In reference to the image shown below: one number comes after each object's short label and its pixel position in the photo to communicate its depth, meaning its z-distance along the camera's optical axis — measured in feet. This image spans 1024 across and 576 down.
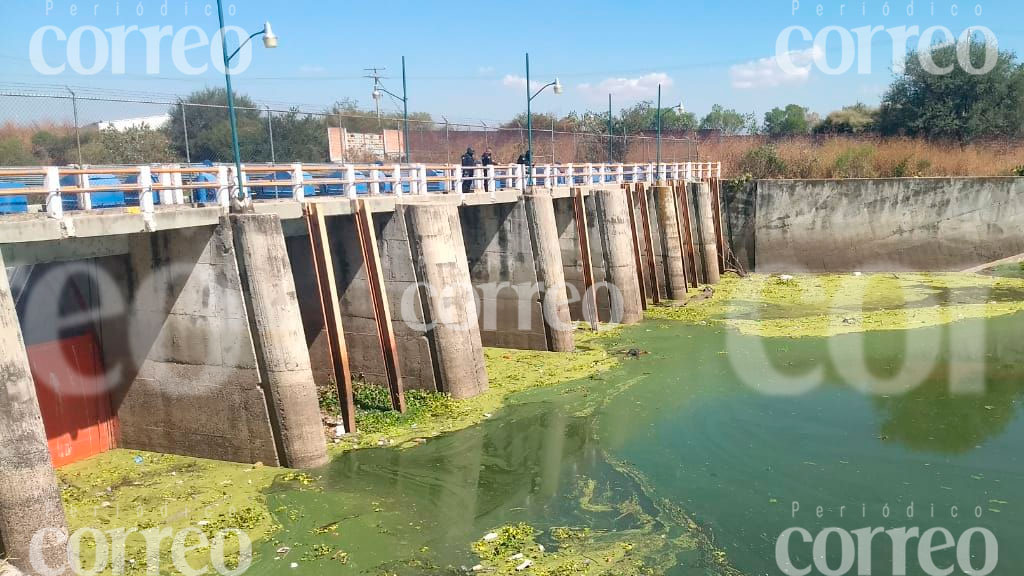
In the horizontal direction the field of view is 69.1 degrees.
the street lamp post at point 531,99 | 68.64
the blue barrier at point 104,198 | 45.95
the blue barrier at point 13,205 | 38.93
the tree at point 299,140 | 86.69
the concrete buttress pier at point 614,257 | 80.18
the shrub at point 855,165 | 130.52
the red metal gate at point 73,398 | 44.24
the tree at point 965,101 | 157.99
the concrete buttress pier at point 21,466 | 29.81
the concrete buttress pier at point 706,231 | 109.50
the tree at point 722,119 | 299.09
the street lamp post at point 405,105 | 76.54
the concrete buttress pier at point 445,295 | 55.06
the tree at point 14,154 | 59.72
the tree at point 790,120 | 243.25
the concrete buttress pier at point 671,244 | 96.48
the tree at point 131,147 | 76.18
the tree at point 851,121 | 178.70
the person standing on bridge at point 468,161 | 74.49
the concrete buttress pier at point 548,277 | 68.54
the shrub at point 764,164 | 136.67
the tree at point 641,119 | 204.64
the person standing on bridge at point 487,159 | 76.64
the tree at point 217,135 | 82.94
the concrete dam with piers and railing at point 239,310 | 36.57
